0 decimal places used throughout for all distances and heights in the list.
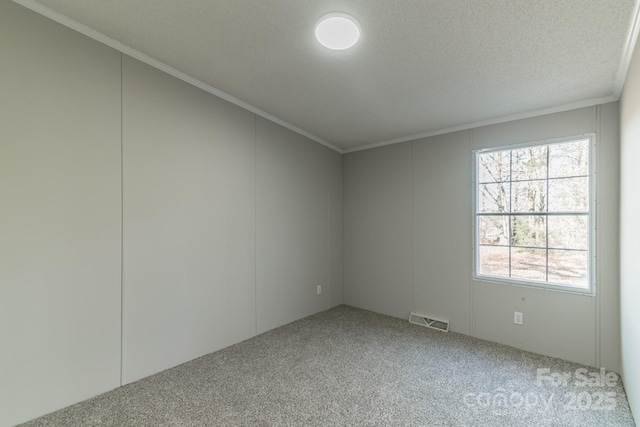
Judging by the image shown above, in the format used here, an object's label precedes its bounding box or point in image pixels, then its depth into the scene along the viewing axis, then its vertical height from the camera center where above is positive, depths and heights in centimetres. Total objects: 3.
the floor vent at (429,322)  332 -133
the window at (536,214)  262 -1
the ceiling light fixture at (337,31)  167 +114
